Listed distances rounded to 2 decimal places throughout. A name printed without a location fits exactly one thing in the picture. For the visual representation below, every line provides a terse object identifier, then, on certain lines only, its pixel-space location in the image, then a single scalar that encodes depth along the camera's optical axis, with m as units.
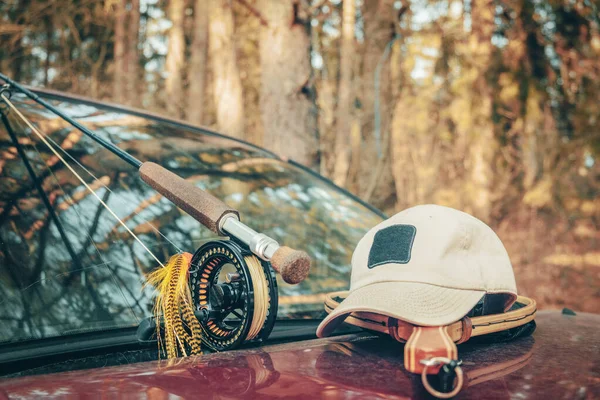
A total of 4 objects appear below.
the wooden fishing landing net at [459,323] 1.44
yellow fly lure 1.62
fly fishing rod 1.51
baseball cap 1.40
